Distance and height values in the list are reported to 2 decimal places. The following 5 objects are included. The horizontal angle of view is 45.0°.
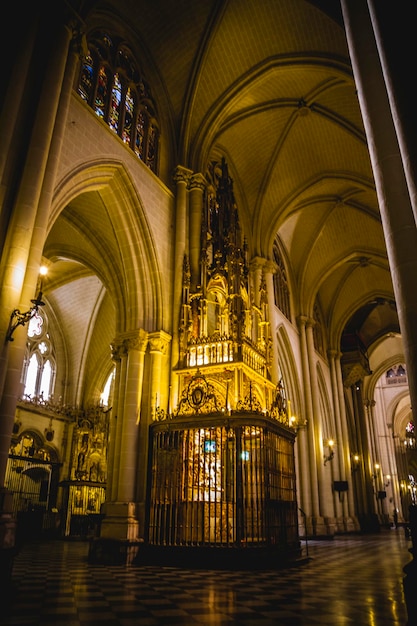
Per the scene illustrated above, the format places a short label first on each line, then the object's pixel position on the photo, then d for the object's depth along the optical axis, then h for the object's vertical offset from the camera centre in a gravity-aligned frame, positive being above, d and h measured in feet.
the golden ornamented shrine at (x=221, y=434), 36.32 +7.39
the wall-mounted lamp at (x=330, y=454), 84.31 +13.30
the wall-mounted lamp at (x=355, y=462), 107.92 +14.87
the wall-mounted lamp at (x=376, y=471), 128.55 +15.92
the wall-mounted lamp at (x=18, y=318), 27.30 +10.75
